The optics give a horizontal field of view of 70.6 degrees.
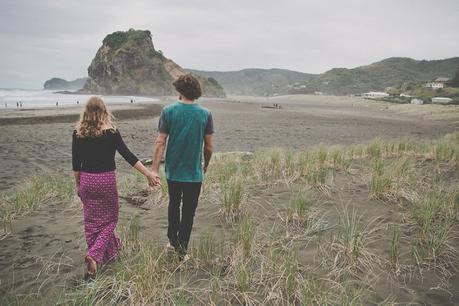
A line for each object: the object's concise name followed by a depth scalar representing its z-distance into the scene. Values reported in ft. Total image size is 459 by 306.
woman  11.09
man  11.19
